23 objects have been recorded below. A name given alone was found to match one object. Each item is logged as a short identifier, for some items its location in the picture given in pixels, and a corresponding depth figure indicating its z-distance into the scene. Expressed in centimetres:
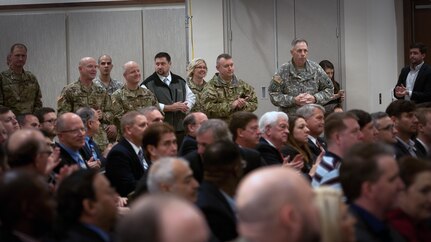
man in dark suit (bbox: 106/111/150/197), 927
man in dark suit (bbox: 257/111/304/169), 994
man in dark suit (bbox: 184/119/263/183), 853
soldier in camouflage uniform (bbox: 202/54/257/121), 1382
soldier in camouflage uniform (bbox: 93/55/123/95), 1440
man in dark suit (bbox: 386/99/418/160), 1071
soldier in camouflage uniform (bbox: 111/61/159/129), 1349
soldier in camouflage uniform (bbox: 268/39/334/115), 1419
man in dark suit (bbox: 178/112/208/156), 1078
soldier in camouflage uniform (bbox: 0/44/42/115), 1408
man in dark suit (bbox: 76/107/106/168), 1109
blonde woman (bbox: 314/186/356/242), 467
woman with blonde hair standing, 1443
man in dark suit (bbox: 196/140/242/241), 630
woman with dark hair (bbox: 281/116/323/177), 1053
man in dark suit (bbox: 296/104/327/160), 1137
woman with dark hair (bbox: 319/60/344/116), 1556
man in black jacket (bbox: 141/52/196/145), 1418
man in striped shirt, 803
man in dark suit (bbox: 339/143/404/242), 542
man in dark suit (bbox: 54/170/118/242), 523
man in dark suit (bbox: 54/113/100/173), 932
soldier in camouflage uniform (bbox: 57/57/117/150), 1338
